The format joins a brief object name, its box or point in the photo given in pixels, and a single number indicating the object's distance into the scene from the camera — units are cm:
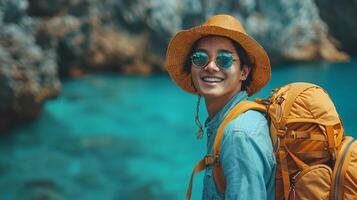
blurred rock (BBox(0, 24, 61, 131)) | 918
